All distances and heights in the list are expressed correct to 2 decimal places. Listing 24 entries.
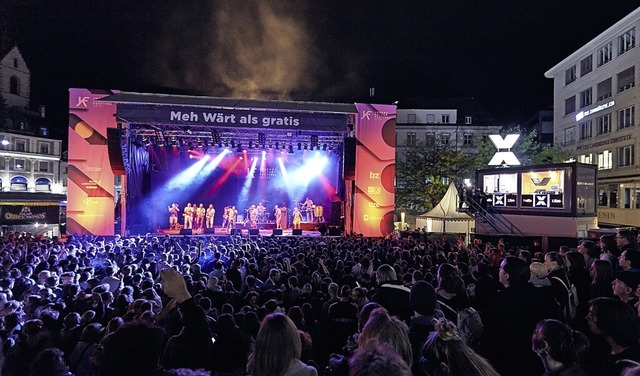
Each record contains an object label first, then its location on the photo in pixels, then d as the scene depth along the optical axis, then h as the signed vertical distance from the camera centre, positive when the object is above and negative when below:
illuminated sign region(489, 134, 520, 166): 23.47 +2.55
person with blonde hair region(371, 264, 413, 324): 4.59 -1.06
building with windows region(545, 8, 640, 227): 30.83 +6.94
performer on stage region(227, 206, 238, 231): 25.50 -1.37
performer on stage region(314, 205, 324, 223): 26.12 -0.91
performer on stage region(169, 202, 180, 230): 24.65 -1.26
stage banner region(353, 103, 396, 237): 21.98 +1.38
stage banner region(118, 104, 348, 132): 18.97 +3.46
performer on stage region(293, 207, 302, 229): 25.20 -1.26
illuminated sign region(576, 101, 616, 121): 33.28 +7.39
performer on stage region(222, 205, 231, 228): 25.70 -1.30
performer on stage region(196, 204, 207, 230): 25.22 -1.25
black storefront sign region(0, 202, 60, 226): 29.03 -1.59
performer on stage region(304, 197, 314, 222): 26.23 -0.69
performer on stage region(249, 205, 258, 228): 25.55 -1.22
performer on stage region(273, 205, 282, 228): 25.52 -1.18
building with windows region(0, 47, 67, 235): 44.50 +4.51
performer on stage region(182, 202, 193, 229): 24.80 -1.30
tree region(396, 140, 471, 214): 34.44 +1.89
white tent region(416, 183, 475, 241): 23.66 -0.97
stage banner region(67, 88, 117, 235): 19.86 +1.19
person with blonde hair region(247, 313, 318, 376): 2.51 -0.90
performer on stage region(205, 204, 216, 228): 25.30 -1.19
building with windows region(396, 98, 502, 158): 44.25 +7.26
